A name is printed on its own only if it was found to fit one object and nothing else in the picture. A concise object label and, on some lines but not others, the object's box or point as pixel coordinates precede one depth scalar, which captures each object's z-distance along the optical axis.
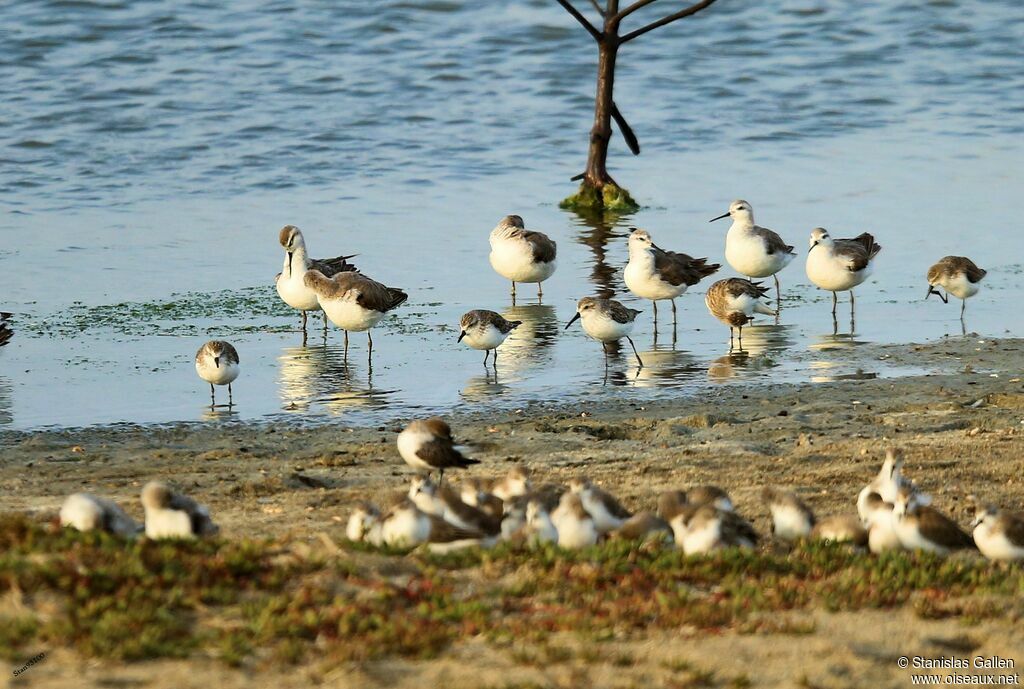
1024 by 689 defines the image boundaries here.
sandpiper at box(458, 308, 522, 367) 32.00
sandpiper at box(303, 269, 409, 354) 33.41
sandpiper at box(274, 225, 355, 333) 35.31
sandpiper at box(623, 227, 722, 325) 36.69
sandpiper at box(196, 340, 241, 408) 29.06
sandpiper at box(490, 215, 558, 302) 38.97
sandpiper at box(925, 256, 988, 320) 36.19
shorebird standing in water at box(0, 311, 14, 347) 33.28
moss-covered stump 49.87
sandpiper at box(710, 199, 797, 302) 39.25
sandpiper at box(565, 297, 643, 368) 33.06
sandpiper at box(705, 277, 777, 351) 34.59
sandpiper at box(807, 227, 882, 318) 37.44
